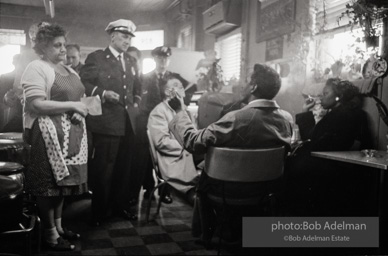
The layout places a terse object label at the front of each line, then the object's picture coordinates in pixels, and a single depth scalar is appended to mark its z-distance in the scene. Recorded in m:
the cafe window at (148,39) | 6.66
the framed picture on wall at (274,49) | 3.62
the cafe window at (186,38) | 6.40
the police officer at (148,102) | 3.58
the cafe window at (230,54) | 4.59
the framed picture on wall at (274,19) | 3.44
